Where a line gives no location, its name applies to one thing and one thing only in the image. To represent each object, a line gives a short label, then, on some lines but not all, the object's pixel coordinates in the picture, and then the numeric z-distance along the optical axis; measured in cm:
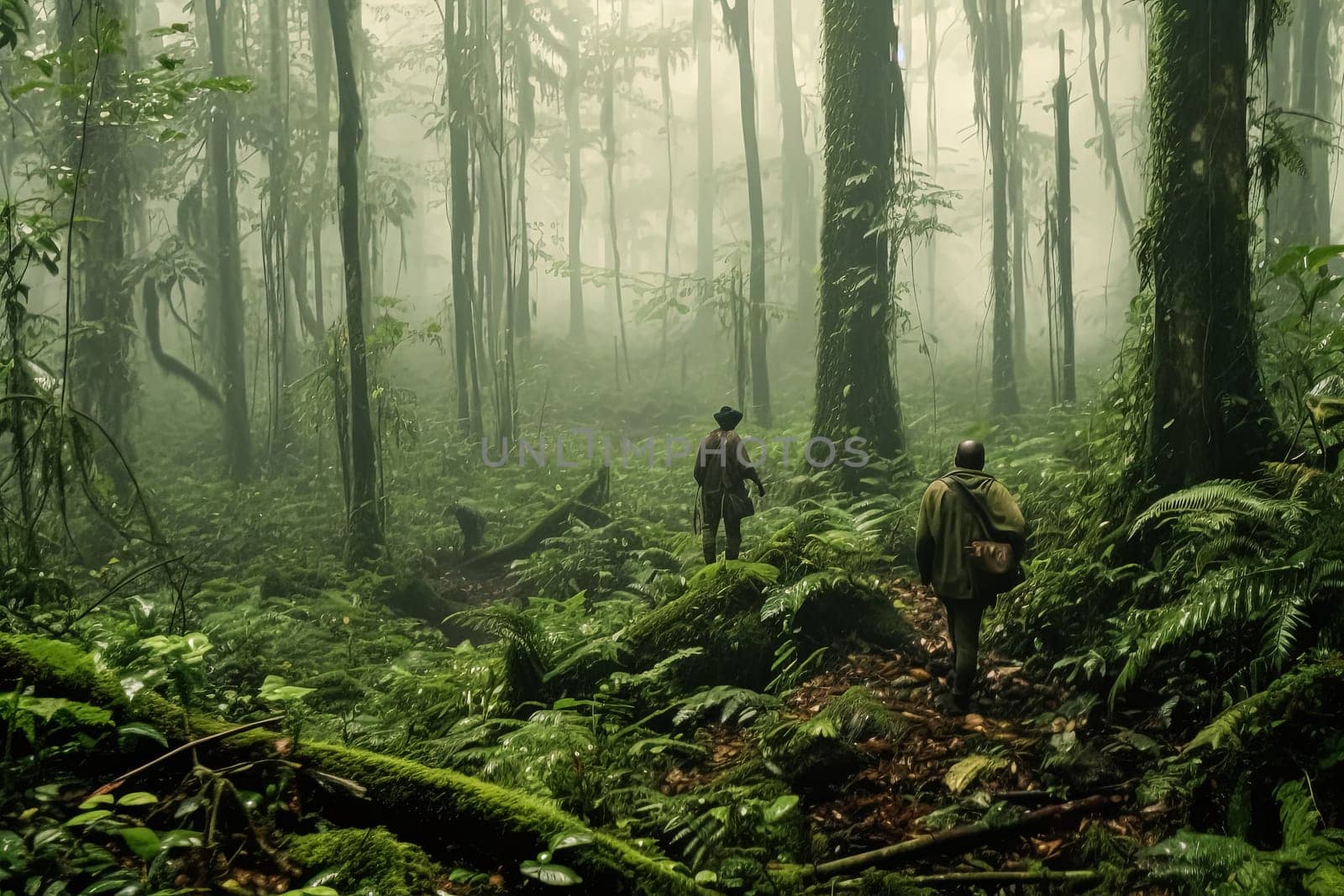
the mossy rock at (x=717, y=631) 646
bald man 552
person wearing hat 888
